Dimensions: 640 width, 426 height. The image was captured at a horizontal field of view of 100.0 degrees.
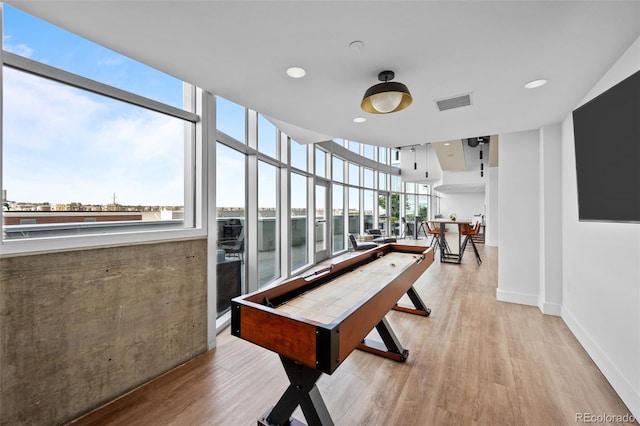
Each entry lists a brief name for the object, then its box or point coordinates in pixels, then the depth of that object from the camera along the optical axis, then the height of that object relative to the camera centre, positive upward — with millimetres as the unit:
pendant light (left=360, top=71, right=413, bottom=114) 2004 +895
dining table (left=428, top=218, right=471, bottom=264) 6641 -926
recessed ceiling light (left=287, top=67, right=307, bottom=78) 2111 +1146
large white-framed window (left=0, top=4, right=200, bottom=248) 1644 +563
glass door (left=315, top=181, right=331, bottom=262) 6738 -173
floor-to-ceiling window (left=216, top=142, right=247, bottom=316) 3336 -94
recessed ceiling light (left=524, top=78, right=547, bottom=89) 2297 +1135
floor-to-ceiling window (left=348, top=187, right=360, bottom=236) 8656 +108
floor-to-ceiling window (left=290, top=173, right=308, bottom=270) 5551 -158
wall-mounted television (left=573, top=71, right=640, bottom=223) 1704 +445
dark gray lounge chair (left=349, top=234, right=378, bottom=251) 5852 -728
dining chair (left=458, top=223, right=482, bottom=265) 6684 -413
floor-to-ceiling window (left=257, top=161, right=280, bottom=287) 4293 -185
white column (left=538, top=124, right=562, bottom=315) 3420 -59
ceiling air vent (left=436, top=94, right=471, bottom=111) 2641 +1139
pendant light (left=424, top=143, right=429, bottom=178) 11584 +2101
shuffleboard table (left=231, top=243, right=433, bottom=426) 1235 -588
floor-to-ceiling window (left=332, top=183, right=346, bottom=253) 7668 -80
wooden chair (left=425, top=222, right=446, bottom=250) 7547 -468
